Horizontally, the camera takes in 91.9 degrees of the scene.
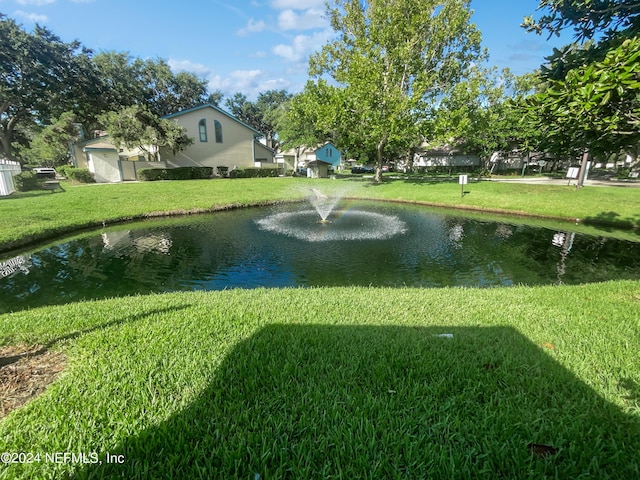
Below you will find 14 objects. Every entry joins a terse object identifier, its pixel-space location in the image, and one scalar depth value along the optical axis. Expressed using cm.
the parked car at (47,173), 3505
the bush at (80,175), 2786
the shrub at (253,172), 3338
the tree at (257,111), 7069
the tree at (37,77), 2950
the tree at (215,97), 5435
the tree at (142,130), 2688
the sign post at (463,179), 1984
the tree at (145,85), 3741
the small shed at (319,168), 4007
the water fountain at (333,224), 1253
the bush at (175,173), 2854
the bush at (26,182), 2206
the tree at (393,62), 2330
